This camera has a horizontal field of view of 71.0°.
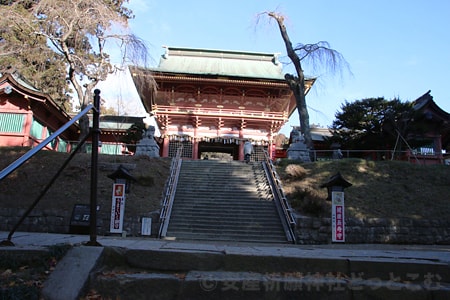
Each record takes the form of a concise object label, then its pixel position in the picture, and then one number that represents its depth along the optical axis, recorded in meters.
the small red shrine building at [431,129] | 21.25
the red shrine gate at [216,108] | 23.67
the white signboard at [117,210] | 9.61
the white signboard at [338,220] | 9.33
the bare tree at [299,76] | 19.42
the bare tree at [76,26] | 15.12
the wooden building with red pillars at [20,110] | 17.39
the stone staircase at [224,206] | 10.38
